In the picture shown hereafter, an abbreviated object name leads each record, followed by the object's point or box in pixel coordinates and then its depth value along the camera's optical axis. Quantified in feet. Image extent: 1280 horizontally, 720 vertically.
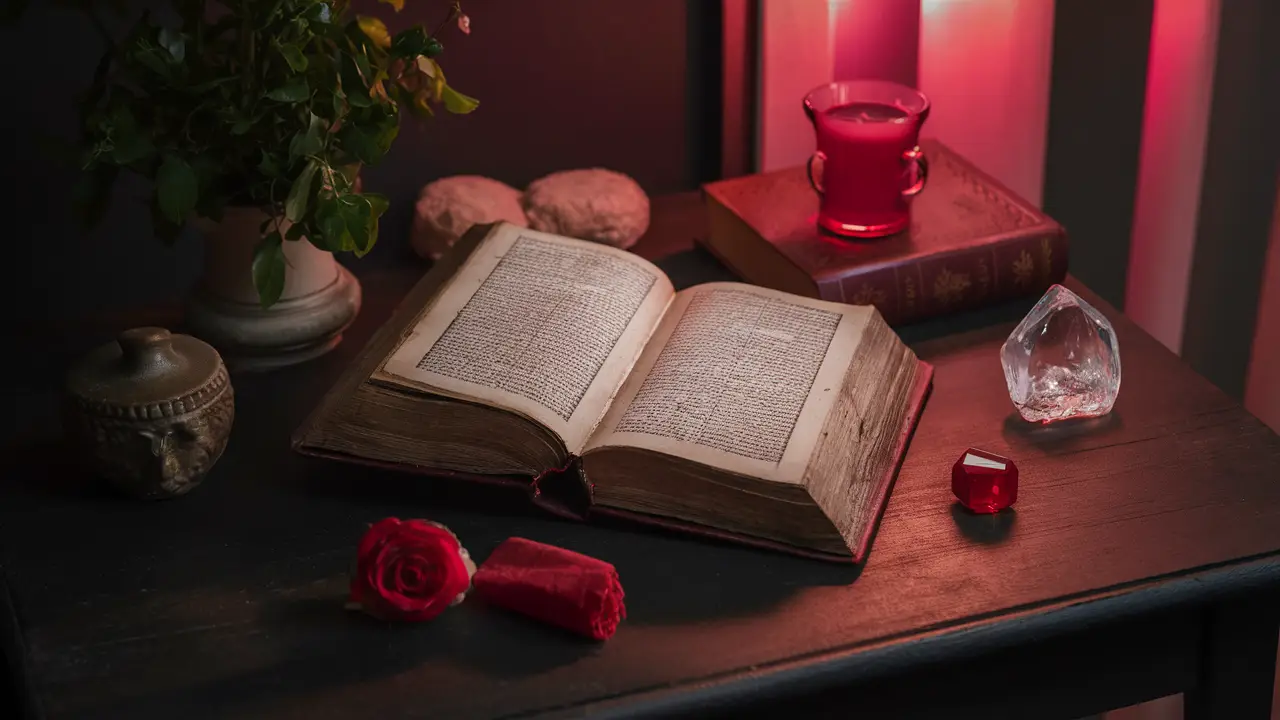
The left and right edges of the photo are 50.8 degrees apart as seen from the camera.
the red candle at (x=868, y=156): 4.09
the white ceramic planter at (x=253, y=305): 3.77
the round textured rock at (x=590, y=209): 4.50
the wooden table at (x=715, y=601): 2.77
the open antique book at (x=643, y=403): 3.10
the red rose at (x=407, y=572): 2.85
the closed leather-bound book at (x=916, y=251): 4.00
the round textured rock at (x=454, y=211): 4.44
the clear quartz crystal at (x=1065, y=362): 3.60
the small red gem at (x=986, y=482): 3.20
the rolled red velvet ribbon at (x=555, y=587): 2.84
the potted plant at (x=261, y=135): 3.32
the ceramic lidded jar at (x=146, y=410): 3.17
